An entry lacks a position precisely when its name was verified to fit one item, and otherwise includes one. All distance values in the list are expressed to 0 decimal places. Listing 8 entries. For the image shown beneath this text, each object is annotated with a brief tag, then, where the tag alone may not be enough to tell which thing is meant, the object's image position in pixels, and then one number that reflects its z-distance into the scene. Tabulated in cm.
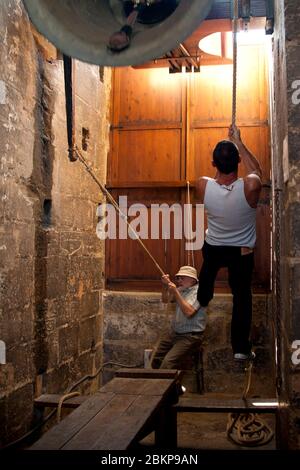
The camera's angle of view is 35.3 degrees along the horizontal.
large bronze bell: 228
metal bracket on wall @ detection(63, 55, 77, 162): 413
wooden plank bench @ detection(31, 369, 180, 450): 237
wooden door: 579
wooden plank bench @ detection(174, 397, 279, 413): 369
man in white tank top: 357
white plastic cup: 566
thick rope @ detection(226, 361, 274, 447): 428
